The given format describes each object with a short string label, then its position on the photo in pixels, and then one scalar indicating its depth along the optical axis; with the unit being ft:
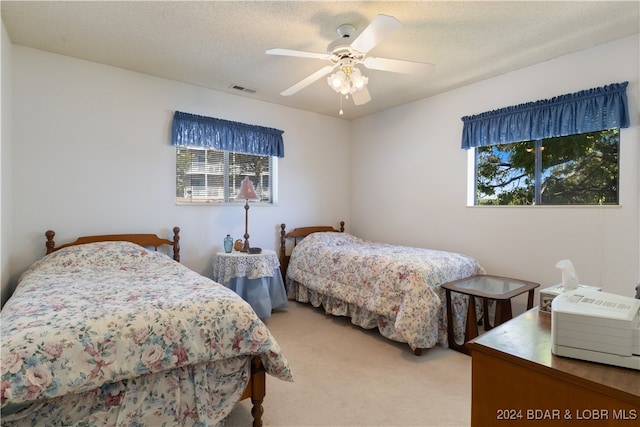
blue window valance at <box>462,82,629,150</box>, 8.42
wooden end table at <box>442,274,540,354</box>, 8.41
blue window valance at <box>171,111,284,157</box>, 11.51
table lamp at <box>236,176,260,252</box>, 11.89
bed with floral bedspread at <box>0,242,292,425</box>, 4.08
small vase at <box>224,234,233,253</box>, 11.81
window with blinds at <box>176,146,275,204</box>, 12.01
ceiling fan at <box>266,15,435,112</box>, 7.21
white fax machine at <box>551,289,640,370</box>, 2.93
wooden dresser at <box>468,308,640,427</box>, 2.72
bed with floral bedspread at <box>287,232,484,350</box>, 8.64
